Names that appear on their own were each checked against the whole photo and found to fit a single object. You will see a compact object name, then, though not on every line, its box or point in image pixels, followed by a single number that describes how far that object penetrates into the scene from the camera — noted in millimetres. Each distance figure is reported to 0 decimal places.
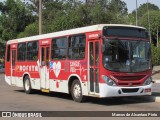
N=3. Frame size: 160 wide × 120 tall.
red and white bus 15047
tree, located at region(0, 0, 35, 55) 63531
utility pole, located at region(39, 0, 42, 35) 33781
